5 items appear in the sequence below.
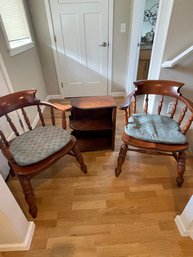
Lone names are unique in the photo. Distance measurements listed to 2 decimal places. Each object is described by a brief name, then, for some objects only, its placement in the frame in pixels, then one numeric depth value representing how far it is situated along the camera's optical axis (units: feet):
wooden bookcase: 4.87
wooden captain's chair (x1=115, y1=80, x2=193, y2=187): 3.82
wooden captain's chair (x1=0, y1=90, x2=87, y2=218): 3.41
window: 5.67
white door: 7.57
